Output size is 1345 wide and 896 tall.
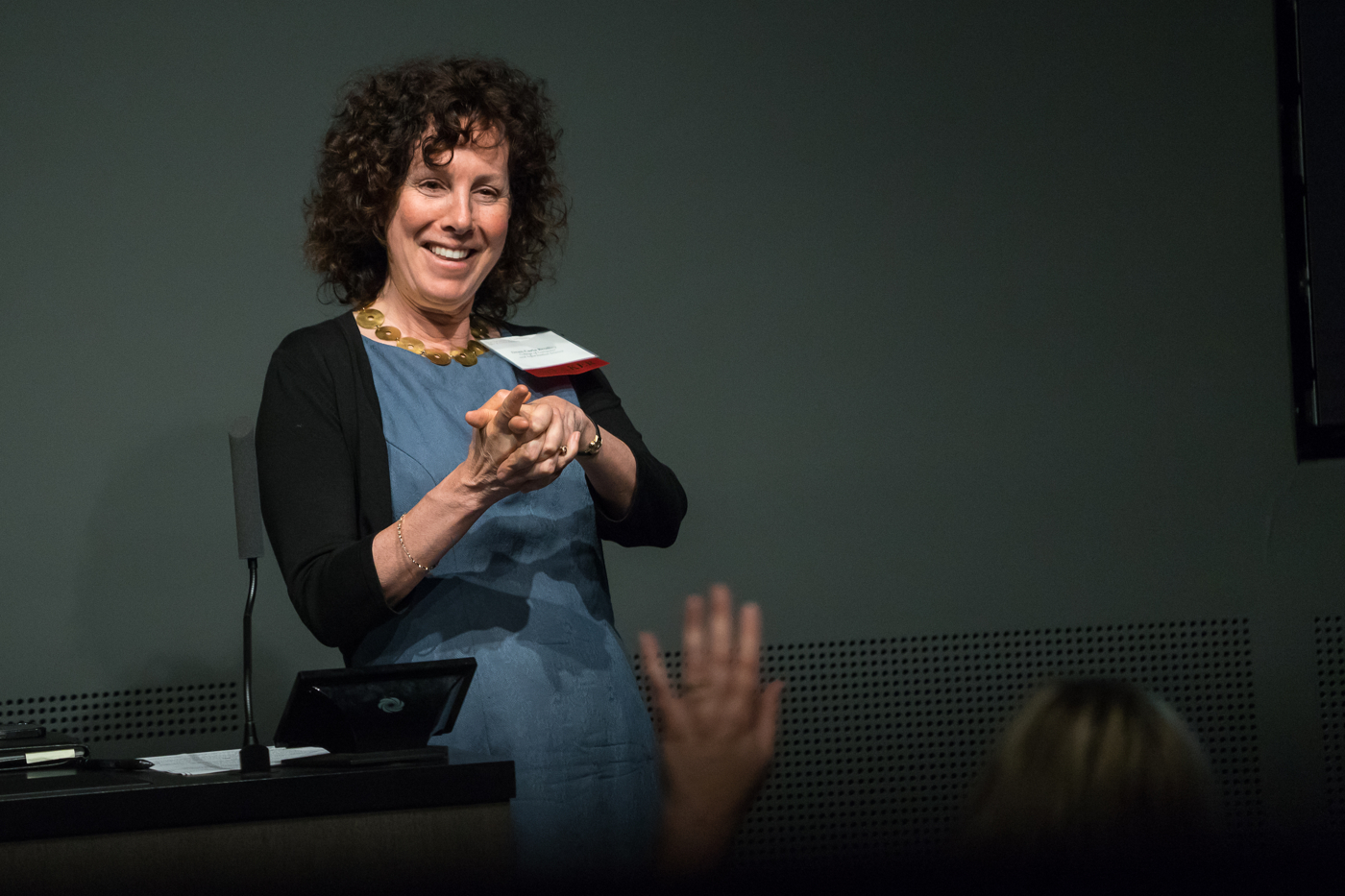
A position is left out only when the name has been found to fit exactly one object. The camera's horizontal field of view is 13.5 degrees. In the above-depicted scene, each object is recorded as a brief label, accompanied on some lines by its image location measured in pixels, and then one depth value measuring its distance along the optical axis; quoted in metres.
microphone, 5.85
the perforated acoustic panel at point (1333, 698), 8.22
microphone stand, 5.58
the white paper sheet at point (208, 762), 5.65
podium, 5.45
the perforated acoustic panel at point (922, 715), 7.79
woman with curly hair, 5.77
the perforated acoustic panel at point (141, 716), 7.10
